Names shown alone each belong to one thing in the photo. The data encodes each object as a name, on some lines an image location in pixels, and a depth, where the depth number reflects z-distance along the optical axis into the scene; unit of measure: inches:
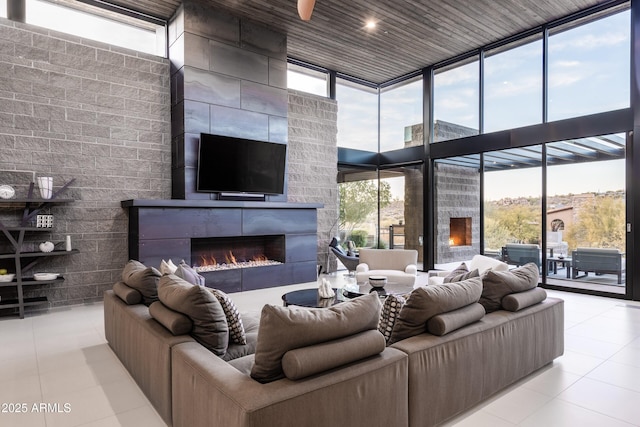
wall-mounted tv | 225.1
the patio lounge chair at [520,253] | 256.1
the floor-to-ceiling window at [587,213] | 223.5
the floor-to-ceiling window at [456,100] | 294.5
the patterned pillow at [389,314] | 90.7
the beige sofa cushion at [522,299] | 109.4
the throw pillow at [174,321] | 88.7
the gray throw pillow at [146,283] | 119.7
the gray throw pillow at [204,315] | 89.0
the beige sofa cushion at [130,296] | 120.2
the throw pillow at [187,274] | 132.0
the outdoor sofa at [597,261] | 222.4
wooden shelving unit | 175.6
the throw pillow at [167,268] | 140.4
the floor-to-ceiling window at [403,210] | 332.5
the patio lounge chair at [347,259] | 273.4
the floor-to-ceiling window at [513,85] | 257.8
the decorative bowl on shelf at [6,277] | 175.9
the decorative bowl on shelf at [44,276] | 181.9
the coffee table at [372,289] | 163.2
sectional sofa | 63.3
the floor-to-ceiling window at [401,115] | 334.3
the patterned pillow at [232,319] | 98.4
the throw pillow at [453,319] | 87.0
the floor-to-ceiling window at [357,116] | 339.8
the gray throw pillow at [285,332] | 65.1
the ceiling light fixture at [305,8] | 125.6
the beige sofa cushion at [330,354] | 63.7
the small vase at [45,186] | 181.5
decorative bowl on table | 170.7
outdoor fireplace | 301.9
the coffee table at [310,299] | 148.6
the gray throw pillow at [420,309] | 88.0
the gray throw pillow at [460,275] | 122.6
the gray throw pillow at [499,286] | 111.4
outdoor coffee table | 241.9
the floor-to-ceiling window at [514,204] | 257.3
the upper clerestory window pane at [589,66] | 223.1
